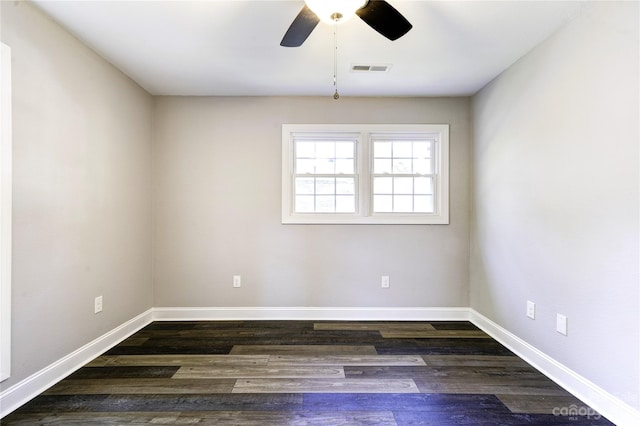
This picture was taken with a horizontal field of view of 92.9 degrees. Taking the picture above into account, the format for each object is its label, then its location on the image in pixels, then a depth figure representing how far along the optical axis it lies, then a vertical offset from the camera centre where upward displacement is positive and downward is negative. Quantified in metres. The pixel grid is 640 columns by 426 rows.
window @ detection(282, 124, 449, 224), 3.33 +0.45
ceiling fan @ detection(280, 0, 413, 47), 1.51 +1.04
